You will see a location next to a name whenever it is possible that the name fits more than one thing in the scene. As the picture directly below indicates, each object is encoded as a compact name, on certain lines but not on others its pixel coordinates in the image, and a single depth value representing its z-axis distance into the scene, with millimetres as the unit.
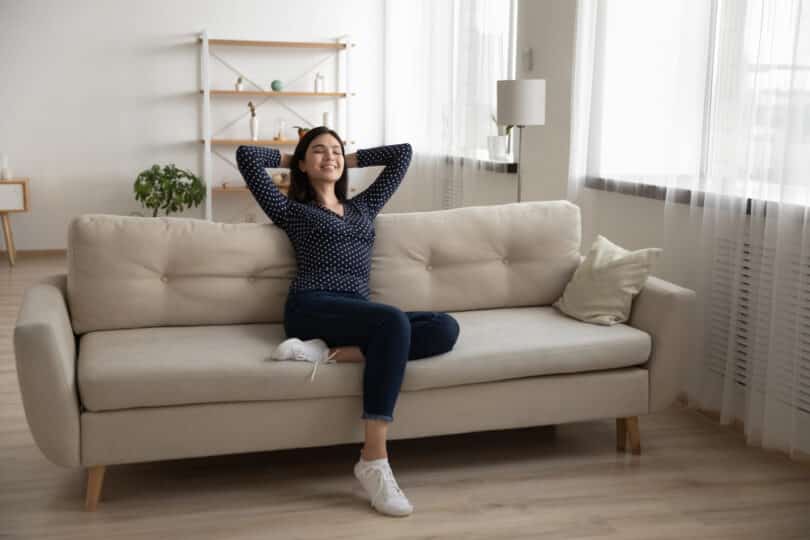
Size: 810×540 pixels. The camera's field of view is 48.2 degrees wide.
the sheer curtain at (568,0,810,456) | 3031
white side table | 6637
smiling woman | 2662
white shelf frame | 7230
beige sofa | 2572
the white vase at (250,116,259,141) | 7348
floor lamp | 4102
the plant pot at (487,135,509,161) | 5686
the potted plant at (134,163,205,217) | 6961
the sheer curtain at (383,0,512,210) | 5777
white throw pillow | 3154
